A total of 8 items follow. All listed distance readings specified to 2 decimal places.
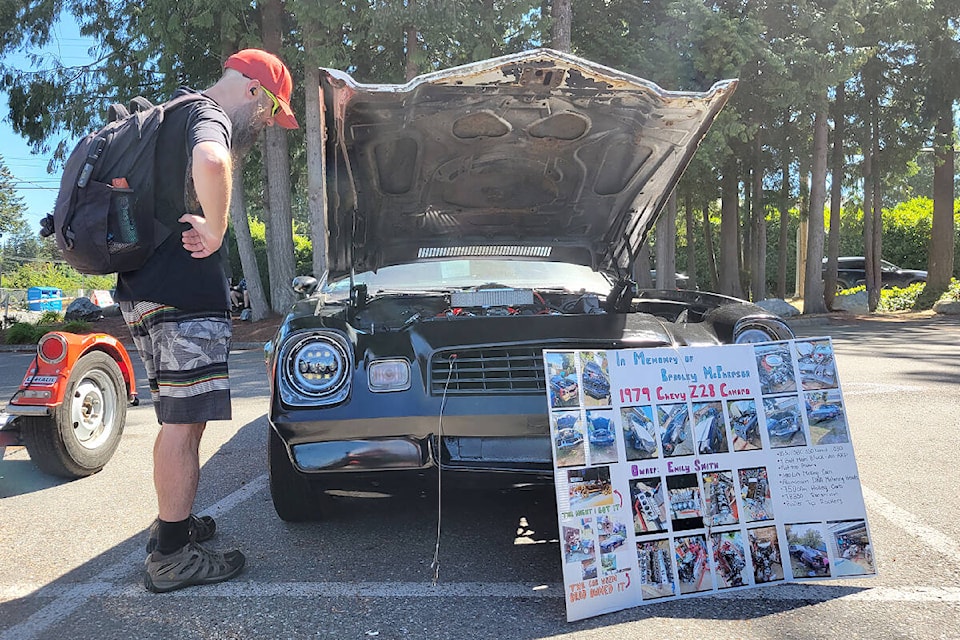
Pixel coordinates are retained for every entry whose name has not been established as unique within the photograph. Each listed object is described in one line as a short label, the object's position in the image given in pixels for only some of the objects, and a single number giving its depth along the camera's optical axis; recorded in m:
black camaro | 2.74
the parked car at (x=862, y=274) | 24.97
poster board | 2.43
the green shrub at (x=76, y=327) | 9.41
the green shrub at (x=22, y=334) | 14.54
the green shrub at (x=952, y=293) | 17.11
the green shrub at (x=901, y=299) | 18.57
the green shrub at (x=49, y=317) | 16.22
